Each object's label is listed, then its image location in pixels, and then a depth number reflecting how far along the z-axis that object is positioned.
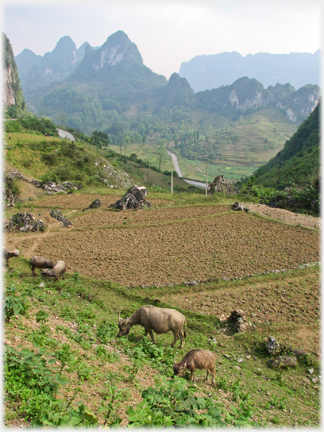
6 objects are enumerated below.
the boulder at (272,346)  8.61
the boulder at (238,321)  9.54
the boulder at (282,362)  8.26
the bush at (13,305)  6.88
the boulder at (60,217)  18.60
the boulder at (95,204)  22.22
